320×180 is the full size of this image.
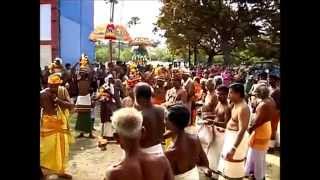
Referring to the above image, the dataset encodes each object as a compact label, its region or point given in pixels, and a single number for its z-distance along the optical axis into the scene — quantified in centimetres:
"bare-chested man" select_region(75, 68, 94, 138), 668
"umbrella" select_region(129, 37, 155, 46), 1679
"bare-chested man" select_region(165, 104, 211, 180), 246
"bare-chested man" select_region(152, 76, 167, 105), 566
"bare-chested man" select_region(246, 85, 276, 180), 405
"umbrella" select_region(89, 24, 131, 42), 1195
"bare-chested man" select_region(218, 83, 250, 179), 366
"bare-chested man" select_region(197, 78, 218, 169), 450
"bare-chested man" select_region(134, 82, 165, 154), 307
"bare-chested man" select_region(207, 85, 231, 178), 425
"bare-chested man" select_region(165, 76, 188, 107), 516
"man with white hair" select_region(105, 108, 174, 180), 184
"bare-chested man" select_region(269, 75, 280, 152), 418
